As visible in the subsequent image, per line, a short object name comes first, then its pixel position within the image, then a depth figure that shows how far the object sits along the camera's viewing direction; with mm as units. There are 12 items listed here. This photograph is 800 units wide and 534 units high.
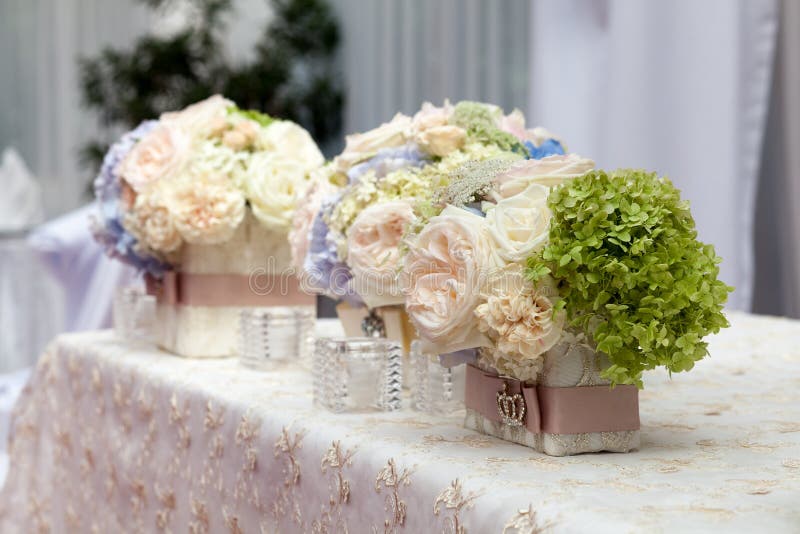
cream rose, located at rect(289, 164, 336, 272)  1690
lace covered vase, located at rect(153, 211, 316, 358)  1899
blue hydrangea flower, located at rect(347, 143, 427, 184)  1614
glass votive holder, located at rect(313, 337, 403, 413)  1541
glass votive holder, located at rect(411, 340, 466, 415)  1530
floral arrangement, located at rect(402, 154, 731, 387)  1303
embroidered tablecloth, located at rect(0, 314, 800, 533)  1251
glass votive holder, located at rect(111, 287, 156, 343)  2032
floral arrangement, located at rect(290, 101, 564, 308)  1549
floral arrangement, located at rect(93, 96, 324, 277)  1831
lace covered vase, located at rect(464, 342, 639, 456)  1353
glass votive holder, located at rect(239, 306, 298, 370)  1794
